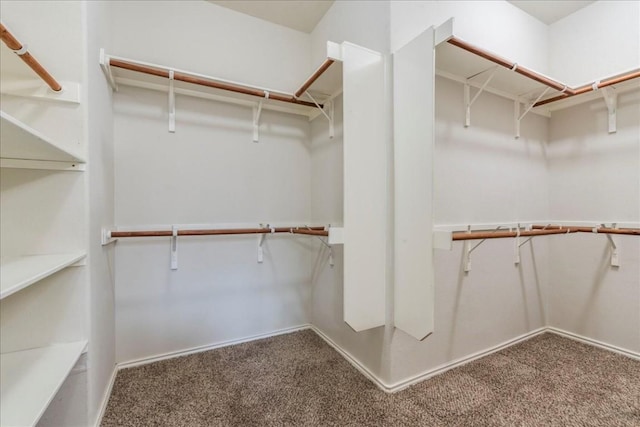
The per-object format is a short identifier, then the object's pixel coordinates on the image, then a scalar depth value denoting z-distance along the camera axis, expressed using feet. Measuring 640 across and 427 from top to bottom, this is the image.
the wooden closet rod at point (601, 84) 5.94
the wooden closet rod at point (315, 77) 5.37
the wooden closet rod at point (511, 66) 4.90
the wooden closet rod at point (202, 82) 5.38
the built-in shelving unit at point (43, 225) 3.61
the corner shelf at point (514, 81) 5.37
